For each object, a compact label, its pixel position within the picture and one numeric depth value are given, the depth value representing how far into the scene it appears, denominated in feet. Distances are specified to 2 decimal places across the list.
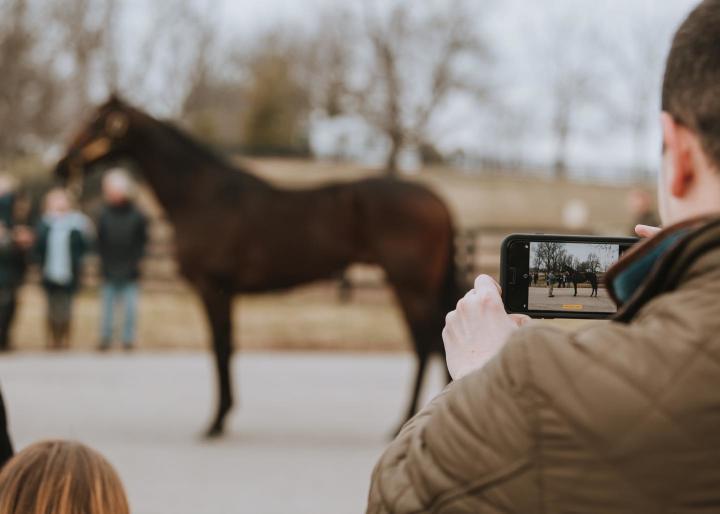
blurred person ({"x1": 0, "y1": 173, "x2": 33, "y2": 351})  34.65
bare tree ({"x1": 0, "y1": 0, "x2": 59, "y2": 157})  71.61
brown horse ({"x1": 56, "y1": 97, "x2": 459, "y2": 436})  22.39
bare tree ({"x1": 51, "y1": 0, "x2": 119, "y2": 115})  79.41
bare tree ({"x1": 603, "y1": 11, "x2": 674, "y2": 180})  134.00
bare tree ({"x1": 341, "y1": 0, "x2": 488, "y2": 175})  110.42
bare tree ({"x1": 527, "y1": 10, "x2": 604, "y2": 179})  134.51
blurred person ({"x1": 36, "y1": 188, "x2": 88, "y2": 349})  34.86
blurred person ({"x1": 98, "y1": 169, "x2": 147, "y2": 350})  35.42
